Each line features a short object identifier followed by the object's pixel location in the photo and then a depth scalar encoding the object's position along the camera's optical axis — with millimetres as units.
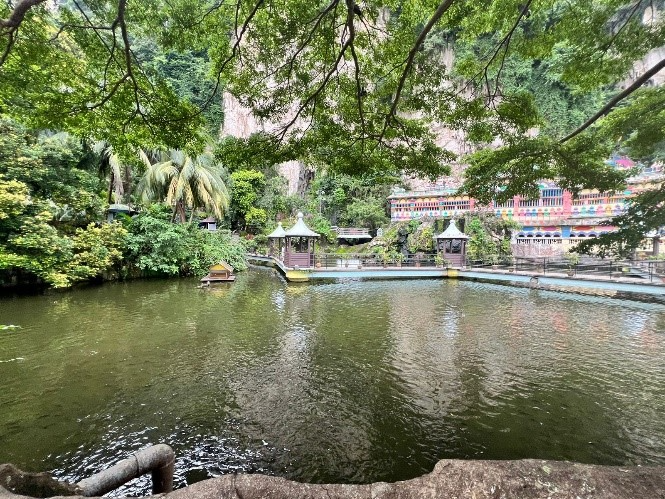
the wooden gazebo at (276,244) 22375
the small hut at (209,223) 27884
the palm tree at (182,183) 20047
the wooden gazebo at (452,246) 19983
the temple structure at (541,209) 20203
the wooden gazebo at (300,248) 18766
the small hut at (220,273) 16138
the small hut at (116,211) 15322
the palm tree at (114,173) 16812
